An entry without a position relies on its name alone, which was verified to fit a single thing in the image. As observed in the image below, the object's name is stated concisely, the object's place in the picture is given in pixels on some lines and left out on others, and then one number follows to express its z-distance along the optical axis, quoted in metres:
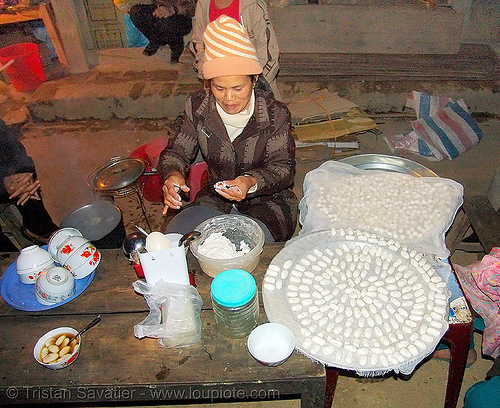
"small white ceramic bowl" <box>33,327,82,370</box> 1.51
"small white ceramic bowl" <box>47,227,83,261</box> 1.85
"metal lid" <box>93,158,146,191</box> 2.78
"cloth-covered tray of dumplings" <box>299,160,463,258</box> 1.99
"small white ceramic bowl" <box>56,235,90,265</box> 1.79
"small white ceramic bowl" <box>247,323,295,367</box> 1.47
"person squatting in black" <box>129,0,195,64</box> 5.68
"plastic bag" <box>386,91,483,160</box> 4.41
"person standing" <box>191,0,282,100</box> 3.67
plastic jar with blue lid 1.46
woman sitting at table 2.17
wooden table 1.48
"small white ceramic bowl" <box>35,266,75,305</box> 1.68
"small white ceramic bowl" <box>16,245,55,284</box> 1.73
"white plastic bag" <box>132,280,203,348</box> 1.53
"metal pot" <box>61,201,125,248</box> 2.69
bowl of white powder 1.77
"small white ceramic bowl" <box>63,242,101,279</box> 1.79
